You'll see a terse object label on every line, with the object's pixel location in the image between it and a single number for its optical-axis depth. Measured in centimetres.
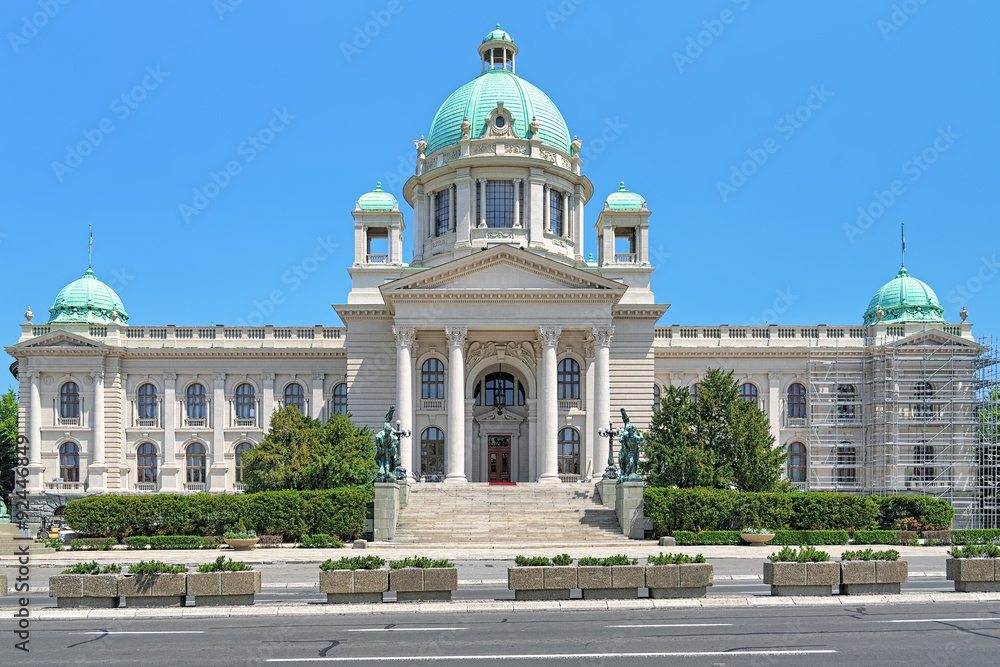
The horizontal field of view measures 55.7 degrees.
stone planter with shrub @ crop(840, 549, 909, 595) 2222
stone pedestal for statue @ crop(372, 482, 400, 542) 4353
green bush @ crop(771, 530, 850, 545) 4091
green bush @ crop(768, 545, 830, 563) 2273
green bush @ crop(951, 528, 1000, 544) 3102
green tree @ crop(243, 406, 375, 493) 4716
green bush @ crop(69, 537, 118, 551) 4109
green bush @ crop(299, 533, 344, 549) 4194
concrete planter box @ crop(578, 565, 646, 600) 2167
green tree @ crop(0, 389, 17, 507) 6912
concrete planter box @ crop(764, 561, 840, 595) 2225
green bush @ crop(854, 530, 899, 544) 4197
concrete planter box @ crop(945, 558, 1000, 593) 2288
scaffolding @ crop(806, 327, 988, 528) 6212
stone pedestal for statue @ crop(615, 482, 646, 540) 4359
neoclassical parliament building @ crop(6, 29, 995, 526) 5891
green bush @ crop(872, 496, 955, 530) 4709
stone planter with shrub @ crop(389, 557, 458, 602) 2166
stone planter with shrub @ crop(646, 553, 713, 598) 2175
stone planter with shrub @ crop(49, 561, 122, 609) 2108
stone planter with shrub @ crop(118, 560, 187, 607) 2114
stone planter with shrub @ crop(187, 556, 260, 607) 2134
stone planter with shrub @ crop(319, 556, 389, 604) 2147
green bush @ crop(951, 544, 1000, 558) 2339
